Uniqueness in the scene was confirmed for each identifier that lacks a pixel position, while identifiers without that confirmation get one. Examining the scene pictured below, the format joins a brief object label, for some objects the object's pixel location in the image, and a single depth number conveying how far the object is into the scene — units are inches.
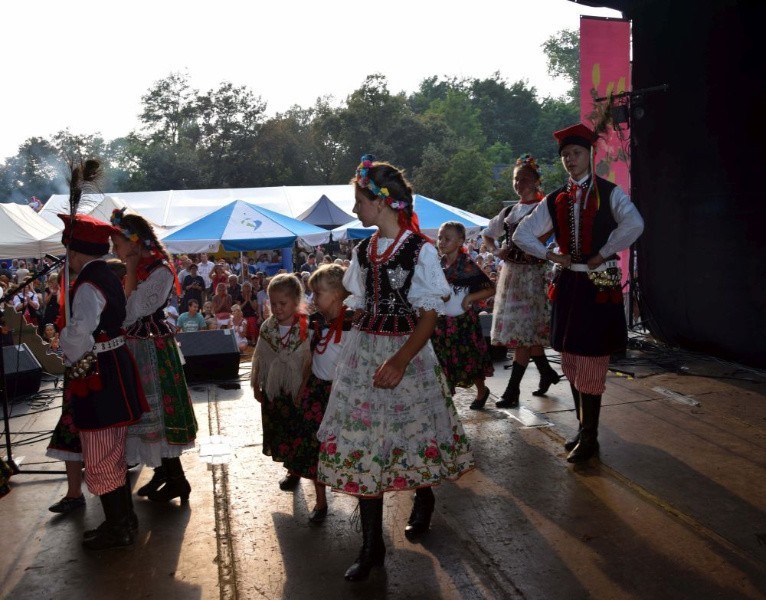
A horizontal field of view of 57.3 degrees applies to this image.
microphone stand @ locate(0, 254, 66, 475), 153.5
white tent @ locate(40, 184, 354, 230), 845.2
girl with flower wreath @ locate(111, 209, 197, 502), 156.3
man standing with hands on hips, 171.2
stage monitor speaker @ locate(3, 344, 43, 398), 269.9
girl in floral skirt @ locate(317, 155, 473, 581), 119.0
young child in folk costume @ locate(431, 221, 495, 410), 200.2
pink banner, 319.9
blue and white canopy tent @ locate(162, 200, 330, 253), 504.1
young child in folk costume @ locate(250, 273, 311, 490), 151.9
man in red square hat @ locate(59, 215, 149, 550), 134.8
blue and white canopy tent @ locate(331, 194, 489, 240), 561.6
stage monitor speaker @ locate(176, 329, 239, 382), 283.4
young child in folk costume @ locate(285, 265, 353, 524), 142.6
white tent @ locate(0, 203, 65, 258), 470.6
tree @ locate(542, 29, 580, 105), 2768.2
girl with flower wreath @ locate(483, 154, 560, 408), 219.9
